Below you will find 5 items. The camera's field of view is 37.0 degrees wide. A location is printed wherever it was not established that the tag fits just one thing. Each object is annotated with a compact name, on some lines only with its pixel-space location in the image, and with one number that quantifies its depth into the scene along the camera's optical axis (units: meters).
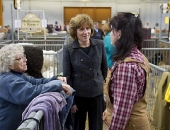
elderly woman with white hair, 1.69
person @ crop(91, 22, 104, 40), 7.50
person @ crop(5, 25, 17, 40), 10.53
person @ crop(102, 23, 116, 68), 3.52
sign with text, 8.04
